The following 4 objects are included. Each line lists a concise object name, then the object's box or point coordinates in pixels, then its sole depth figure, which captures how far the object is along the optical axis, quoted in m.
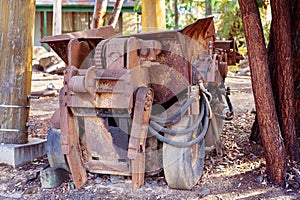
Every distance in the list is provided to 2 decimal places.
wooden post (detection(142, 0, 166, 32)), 7.15
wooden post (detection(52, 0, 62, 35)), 15.12
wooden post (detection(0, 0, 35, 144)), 4.58
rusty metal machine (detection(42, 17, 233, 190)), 3.19
